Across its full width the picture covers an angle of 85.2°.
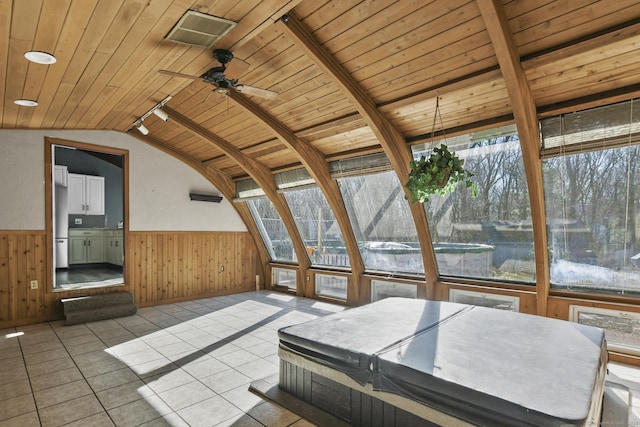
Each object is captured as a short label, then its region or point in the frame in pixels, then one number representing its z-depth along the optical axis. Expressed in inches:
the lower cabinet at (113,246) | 333.4
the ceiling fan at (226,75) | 119.3
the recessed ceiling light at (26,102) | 152.9
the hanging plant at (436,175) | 136.3
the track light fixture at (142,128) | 214.6
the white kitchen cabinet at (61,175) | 308.8
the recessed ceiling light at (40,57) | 107.6
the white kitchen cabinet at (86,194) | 335.0
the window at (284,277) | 309.8
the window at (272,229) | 307.1
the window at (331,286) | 264.4
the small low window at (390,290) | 225.5
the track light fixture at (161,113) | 184.4
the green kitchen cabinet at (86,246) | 328.5
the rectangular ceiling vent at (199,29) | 96.2
